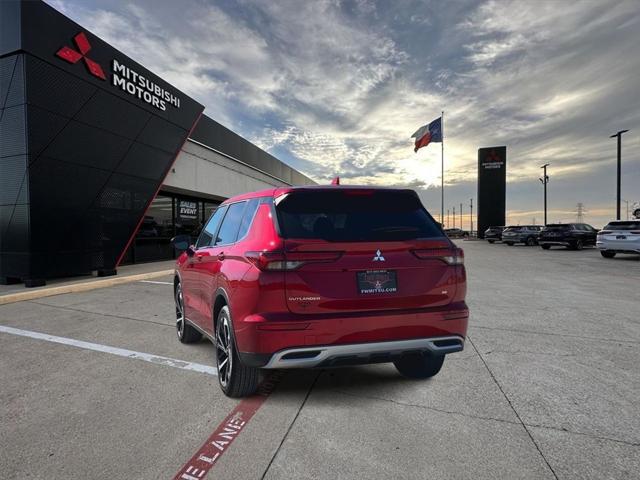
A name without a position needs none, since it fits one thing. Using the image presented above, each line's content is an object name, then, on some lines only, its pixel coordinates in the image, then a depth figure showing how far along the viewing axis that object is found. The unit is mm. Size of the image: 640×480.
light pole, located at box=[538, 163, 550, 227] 45906
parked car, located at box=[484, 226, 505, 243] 34094
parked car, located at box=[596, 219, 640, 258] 14719
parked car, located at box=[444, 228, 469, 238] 60488
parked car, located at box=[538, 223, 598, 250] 22141
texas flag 32781
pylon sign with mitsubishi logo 46375
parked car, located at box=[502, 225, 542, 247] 28188
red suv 2656
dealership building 8836
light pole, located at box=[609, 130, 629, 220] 27641
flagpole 38312
